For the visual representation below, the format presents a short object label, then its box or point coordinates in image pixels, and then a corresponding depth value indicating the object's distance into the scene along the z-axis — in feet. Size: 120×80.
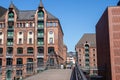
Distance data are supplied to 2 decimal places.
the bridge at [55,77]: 30.80
